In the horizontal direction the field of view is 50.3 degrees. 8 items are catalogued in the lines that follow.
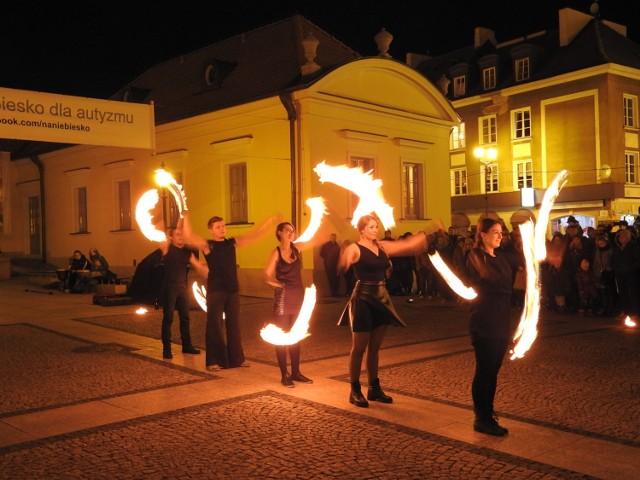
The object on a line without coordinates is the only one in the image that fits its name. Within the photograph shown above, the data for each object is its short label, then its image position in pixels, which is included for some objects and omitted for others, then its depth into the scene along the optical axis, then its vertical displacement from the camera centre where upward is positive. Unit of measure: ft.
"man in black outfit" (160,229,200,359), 32.94 -2.11
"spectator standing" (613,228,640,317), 42.88 -2.81
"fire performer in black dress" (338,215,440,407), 22.98 -2.53
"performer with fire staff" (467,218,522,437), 19.83 -2.55
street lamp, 87.51 +10.26
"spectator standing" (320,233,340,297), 63.52 -2.42
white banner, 41.06 +7.55
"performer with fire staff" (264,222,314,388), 26.55 -2.25
